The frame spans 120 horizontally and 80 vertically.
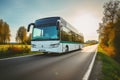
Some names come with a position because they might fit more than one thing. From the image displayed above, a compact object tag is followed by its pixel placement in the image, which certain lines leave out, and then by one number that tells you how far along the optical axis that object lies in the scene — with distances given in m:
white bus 7.43
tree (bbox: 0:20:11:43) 43.20
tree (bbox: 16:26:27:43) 54.19
